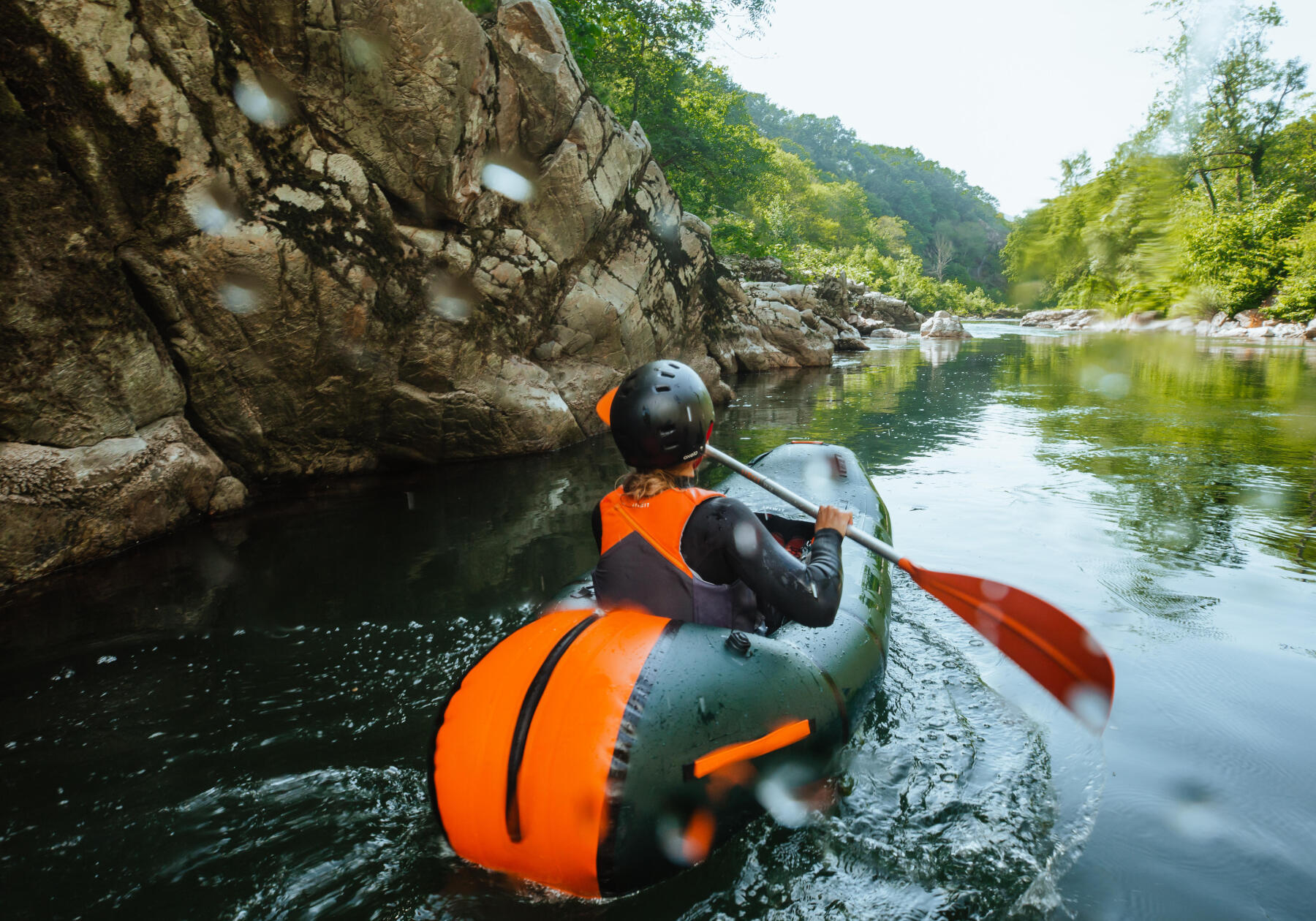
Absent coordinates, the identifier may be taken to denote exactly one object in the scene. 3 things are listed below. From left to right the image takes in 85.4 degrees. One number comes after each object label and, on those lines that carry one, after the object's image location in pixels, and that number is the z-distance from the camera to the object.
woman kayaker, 2.16
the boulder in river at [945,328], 28.44
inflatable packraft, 1.77
